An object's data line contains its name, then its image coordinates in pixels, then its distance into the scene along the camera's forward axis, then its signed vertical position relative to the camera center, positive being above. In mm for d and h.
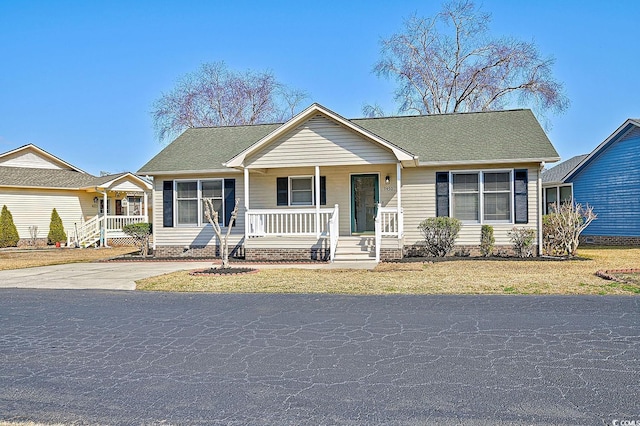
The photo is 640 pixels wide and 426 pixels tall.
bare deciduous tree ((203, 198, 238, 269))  14373 -624
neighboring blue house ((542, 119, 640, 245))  21297 +1355
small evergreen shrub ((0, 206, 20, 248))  27000 -301
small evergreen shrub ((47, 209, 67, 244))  28491 -309
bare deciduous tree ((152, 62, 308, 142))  40562 +8925
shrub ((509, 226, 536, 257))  16562 -680
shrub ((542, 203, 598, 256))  16812 -435
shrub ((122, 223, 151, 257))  19688 -362
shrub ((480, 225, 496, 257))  16859 -708
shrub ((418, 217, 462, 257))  16641 -436
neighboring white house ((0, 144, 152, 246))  27578 +1457
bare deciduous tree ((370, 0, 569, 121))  34156 +9029
